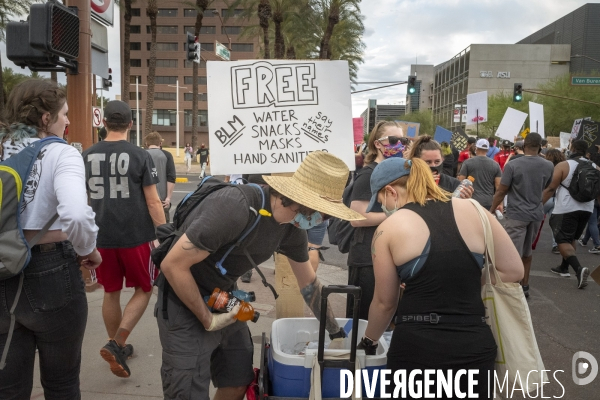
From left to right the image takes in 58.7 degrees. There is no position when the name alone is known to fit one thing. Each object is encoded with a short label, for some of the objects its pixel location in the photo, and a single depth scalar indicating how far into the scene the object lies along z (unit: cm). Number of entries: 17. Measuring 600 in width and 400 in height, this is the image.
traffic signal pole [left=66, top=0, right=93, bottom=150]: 565
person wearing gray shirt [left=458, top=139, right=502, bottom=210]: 842
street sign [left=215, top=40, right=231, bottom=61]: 1282
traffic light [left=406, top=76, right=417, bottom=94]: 2865
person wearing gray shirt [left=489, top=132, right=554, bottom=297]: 661
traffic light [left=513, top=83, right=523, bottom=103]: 3023
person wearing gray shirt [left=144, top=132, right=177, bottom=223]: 733
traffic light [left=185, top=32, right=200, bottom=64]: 1897
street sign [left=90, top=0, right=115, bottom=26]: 610
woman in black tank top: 237
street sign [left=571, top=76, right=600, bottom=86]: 2584
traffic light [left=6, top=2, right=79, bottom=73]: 473
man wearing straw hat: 238
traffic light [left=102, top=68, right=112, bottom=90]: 2171
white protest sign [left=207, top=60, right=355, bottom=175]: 381
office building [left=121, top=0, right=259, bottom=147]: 7294
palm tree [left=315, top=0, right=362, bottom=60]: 2743
